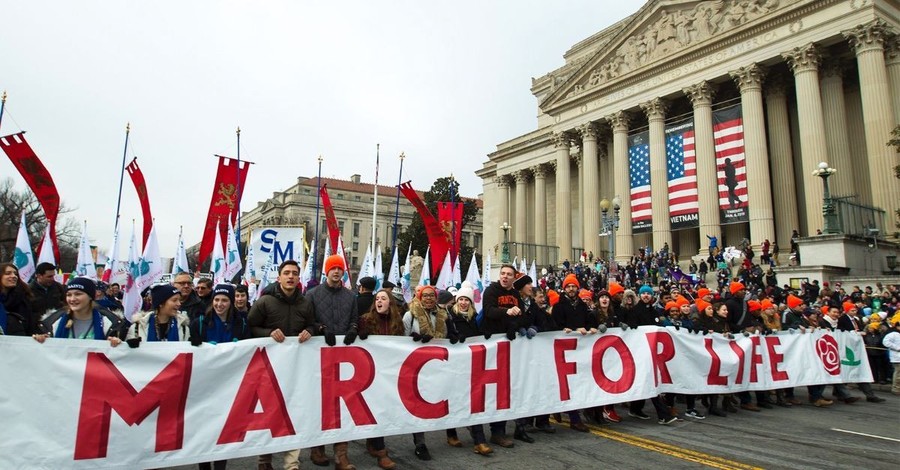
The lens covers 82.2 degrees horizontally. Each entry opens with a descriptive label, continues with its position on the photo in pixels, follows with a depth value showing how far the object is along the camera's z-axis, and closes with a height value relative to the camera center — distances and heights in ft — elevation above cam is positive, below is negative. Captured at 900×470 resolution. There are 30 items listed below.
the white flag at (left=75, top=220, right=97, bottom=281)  42.98 +2.66
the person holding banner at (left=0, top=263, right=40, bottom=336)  16.25 -0.20
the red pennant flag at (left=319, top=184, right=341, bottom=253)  60.54 +9.10
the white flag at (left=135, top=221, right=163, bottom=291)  41.04 +2.54
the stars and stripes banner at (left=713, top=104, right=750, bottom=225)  94.03 +26.33
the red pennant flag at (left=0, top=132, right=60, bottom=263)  38.78 +9.41
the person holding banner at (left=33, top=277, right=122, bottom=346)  15.34 -0.69
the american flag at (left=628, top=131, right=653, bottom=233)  108.88 +26.54
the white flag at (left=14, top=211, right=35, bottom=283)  36.76 +2.82
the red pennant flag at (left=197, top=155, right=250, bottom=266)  51.98 +10.24
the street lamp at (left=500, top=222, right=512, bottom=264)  120.17 +12.31
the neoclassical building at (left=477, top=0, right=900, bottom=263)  82.48 +36.60
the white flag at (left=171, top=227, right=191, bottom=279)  48.28 +3.64
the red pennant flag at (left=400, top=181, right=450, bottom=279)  59.44 +8.36
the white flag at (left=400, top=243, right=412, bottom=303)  61.29 +2.06
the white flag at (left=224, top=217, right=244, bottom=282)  48.46 +3.86
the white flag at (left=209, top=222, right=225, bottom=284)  47.21 +3.41
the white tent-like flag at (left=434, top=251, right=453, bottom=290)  54.81 +3.03
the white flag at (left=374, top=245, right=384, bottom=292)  60.84 +3.93
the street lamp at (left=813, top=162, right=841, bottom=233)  67.56 +13.27
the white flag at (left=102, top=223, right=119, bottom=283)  42.04 +3.01
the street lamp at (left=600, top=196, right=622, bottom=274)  74.59 +12.66
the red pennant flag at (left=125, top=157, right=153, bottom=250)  48.24 +10.43
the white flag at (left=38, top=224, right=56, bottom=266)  37.19 +3.21
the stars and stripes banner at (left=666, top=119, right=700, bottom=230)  100.99 +26.12
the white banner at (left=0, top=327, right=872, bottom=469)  14.19 -3.07
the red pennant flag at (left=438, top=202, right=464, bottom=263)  73.36 +11.97
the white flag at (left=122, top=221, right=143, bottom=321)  36.11 +0.08
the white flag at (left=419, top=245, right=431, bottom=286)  57.84 +3.24
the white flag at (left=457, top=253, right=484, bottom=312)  57.03 +3.11
